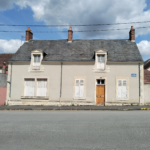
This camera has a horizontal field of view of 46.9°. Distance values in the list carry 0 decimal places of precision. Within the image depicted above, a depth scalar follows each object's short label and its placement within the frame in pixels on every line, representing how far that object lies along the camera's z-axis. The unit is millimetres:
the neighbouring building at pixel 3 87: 16812
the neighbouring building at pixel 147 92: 15750
